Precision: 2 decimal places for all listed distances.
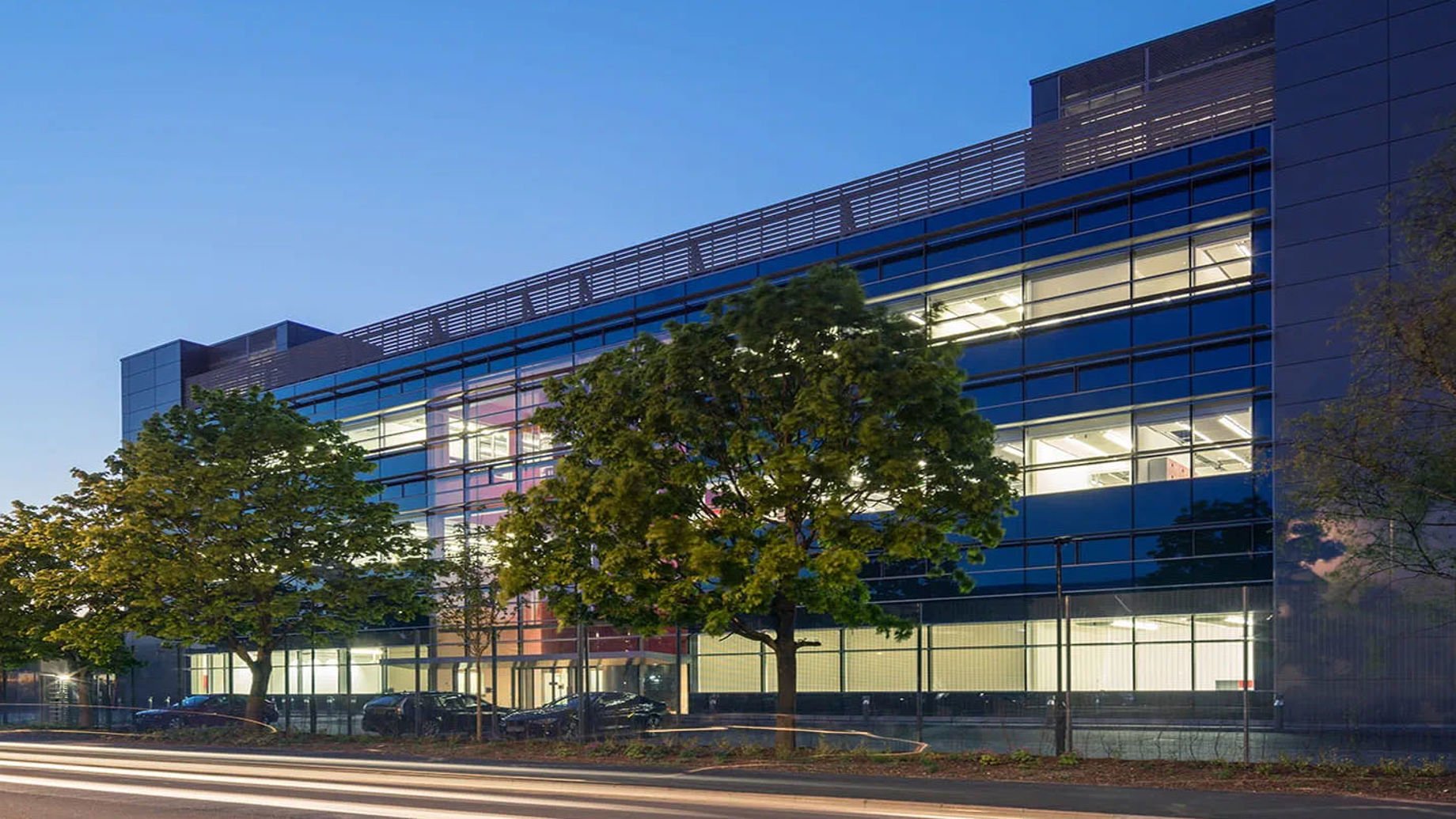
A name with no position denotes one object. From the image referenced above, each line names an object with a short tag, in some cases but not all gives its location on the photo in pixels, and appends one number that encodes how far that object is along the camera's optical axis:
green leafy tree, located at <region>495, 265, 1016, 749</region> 24.78
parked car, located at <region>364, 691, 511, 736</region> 36.72
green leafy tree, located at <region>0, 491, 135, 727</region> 40.88
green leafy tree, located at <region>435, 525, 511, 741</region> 37.75
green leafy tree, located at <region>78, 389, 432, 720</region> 38.97
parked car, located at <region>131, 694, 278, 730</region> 46.00
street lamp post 23.83
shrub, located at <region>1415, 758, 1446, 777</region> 19.05
